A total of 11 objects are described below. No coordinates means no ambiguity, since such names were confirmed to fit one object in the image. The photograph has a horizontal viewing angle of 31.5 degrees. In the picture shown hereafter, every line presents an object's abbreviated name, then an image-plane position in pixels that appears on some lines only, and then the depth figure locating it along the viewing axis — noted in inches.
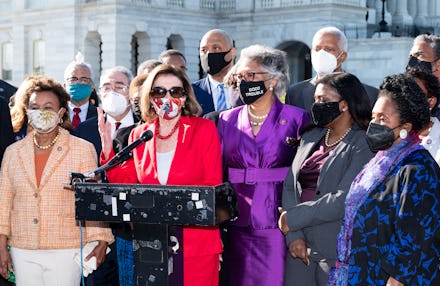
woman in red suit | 238.8
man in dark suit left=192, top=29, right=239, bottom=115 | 370.6
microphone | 210.6
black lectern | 198.2
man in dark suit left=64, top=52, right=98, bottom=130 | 393.4
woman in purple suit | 256.8
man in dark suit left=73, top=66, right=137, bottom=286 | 311.0
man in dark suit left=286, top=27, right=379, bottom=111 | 323.3
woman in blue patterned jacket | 199.6
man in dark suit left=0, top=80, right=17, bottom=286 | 280.1
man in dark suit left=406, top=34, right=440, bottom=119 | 340.5
